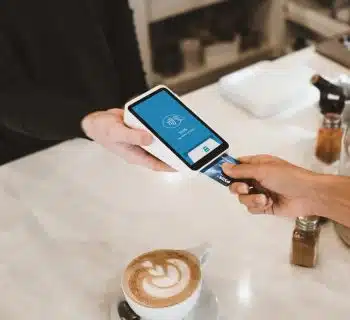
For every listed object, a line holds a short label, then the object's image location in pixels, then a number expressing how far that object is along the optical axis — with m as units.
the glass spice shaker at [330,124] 0.92
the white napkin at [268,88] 1.07
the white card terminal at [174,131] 0.70
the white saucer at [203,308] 0.69
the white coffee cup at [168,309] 0.64
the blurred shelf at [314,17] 1.92
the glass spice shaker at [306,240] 0.74
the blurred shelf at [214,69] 2.15
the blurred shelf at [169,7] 1.92
